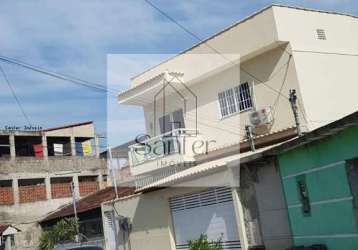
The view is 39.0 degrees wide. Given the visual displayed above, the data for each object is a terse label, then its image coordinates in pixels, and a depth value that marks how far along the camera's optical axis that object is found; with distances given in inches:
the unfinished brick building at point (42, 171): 1700.3
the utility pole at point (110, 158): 1013.2
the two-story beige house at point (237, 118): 634.2
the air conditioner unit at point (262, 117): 729.0
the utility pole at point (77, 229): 1087.6
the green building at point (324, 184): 459.8
